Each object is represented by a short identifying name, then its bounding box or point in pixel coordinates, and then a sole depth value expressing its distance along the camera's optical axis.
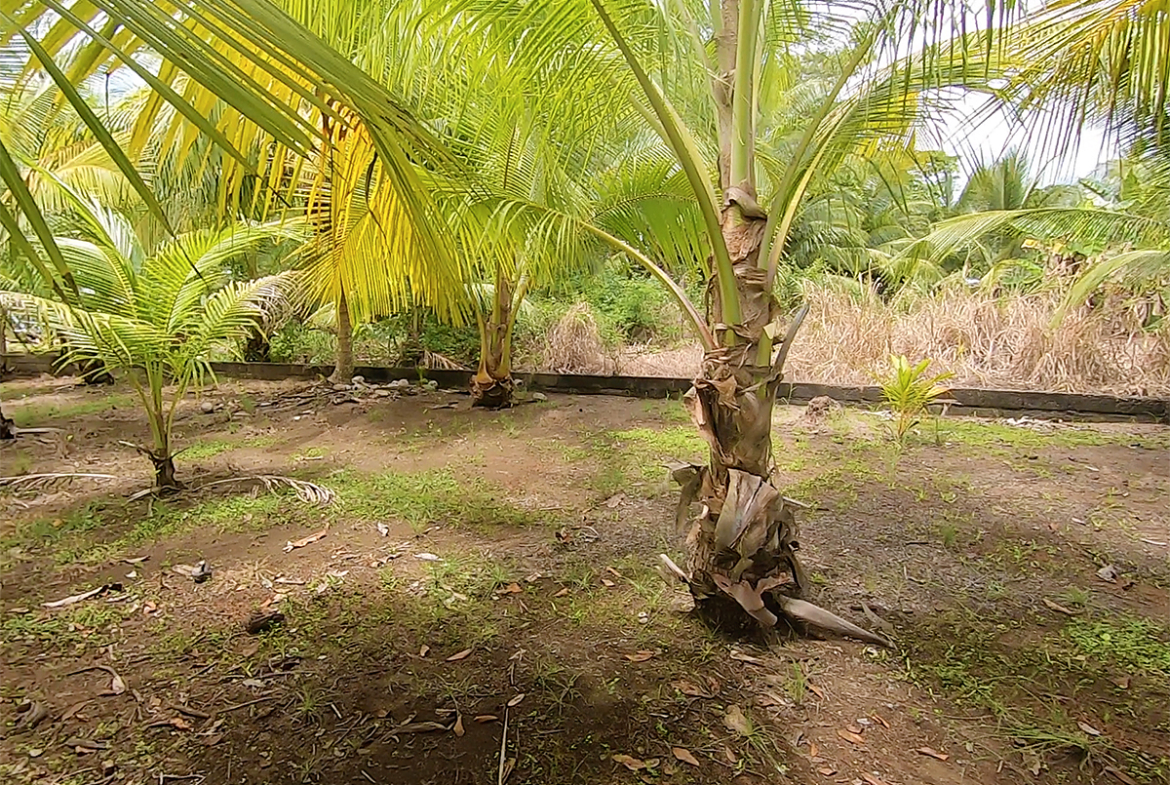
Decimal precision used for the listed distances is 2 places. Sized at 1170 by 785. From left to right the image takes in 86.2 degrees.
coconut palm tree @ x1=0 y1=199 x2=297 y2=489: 2.49
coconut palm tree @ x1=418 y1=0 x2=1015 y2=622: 1.67
